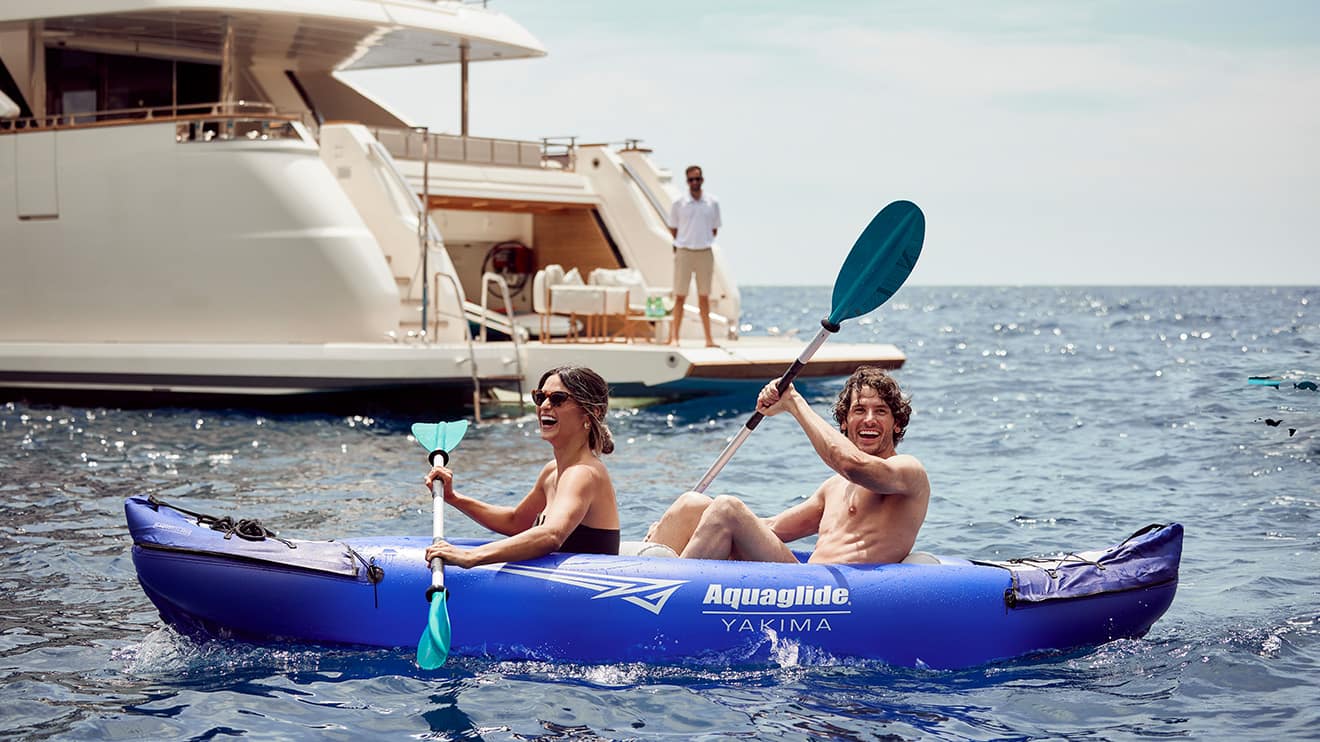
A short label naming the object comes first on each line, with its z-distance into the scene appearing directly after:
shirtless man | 5.16
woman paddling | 5.22
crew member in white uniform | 13.60
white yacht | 12.94
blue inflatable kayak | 5.21
